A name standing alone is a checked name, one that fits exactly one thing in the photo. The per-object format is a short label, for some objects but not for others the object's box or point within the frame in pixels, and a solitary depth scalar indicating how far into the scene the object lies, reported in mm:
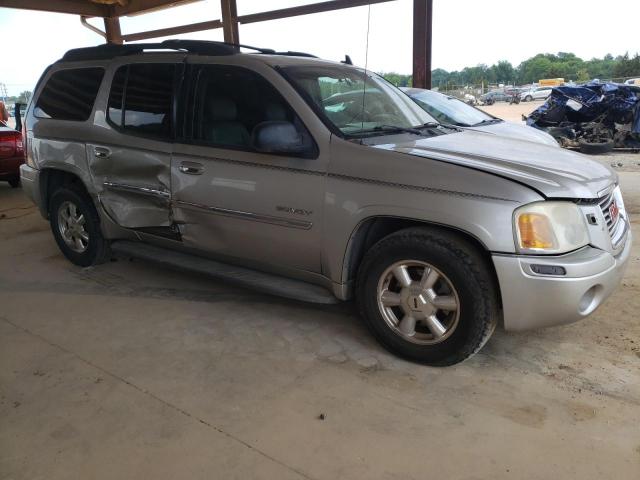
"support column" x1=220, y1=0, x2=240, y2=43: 10266
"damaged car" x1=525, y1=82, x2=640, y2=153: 12719
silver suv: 2543
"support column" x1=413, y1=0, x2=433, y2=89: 7891
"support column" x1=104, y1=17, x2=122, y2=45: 12281
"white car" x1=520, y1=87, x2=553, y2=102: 34997
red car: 8508
